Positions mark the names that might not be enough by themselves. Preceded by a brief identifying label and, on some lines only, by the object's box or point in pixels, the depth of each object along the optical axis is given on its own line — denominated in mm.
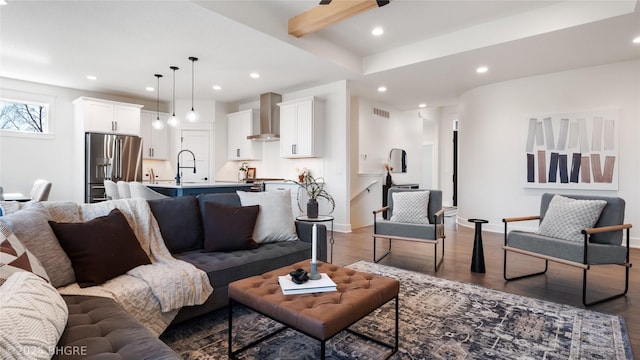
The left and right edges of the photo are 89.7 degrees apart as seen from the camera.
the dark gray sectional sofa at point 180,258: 1176
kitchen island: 4516
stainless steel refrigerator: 6031
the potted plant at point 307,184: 5860
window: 5688
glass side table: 3175
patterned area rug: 1885
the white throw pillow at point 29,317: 882
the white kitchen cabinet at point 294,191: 5980
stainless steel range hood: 6621
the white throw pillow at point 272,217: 2889
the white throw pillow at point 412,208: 3908
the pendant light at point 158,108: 5708
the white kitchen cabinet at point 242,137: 7254
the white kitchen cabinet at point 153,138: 7152
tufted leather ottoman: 1462
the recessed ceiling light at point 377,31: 4246
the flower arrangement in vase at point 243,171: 7613
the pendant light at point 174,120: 5160
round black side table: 3473
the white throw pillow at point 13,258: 1277
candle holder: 1874
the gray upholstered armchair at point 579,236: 2689
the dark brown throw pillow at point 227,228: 2613
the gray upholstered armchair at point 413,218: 3648
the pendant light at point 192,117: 5148
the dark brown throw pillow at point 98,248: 1830
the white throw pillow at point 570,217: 2904
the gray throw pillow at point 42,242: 1711
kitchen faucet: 7054
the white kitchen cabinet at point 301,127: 5898
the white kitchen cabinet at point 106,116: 6078
